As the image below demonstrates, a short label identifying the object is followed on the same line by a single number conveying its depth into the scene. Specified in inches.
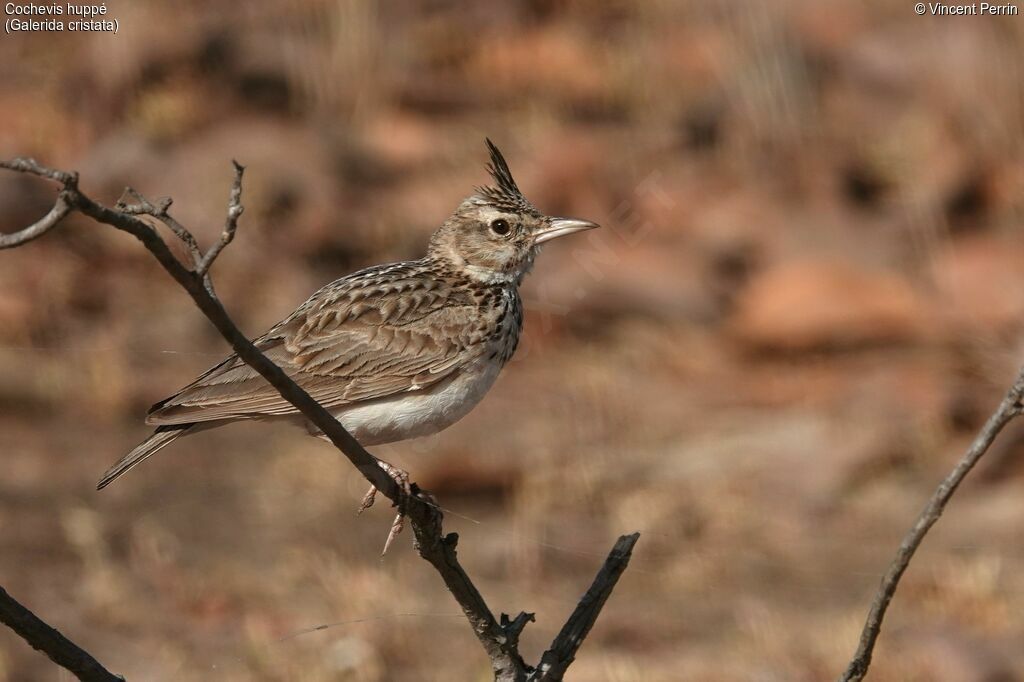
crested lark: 346.9
